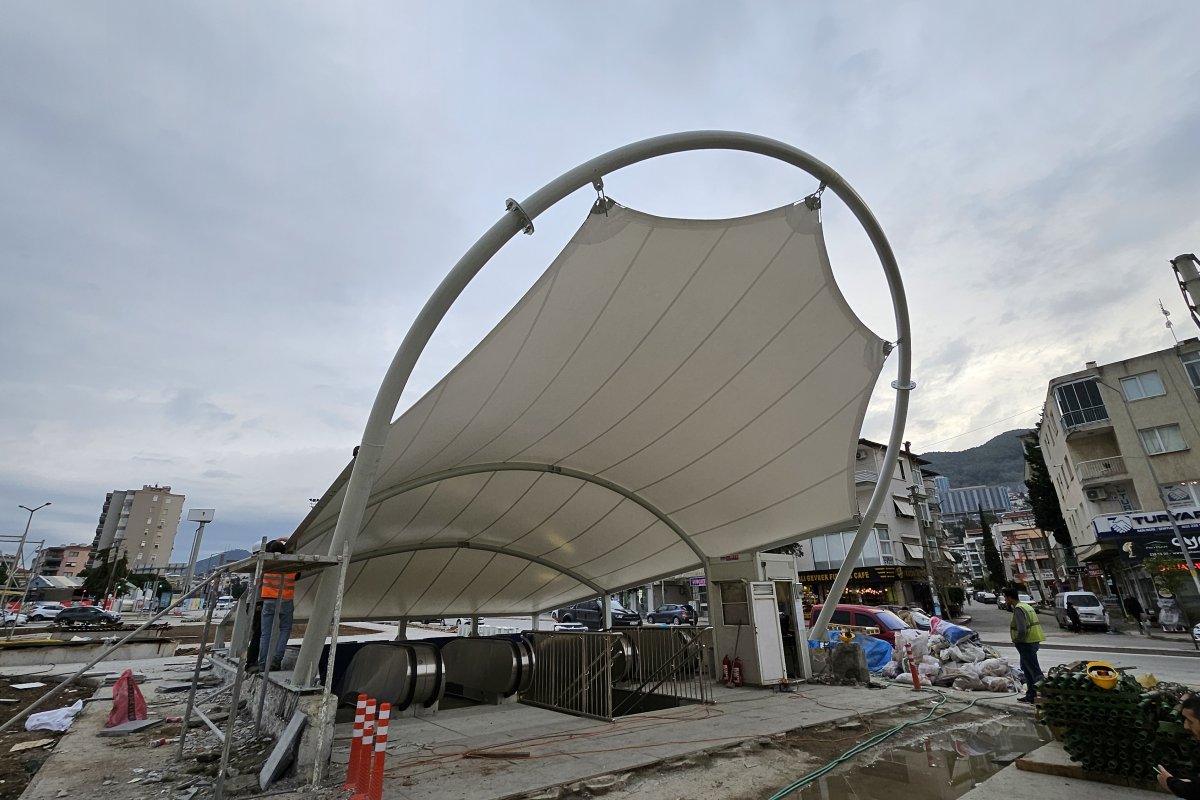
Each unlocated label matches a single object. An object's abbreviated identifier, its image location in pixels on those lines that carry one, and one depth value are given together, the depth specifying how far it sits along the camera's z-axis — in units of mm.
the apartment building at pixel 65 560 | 97750
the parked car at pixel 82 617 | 28406
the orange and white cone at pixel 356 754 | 4861
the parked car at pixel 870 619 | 12783
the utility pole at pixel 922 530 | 40244
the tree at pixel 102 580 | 44406
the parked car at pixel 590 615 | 30531
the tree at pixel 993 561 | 64312
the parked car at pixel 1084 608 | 23641
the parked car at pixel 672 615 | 30528
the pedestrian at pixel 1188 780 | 3434
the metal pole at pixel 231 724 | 4295
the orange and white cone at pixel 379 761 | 4570
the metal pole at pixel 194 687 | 5245
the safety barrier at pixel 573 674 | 8242
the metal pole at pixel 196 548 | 13747
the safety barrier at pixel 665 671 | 9833
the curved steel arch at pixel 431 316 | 5301
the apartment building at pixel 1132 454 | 25453
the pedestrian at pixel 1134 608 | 25906
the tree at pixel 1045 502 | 40312
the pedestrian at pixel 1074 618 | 23562
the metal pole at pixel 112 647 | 4211
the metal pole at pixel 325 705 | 4867
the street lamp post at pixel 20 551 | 18781
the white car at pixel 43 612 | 34250
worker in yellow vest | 7892
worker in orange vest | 7883
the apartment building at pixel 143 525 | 93188
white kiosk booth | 10672
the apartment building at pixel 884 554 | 37094
